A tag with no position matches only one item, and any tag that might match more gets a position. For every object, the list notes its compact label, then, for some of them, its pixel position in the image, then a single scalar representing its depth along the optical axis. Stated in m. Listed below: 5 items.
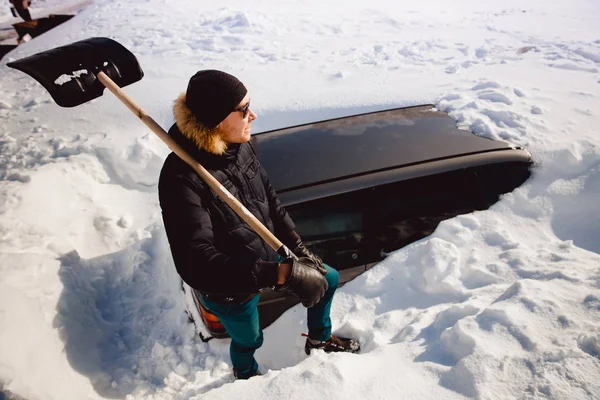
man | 1.54
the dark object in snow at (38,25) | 10.92
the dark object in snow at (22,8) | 11.73
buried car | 2.37
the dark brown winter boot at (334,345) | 2.31
